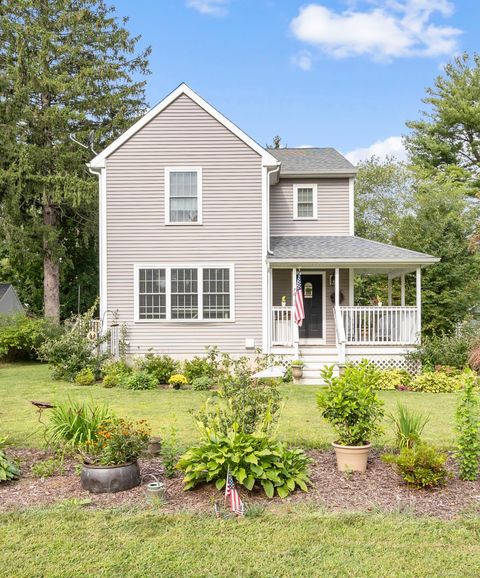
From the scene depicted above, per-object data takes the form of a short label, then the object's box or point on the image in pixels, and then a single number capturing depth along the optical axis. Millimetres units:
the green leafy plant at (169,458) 5270
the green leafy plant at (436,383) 12406
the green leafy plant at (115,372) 12820
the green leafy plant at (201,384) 12492
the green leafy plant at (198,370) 13375
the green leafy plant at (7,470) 5168
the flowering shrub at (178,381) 12703
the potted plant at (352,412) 5297
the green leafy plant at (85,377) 13031
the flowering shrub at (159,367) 13352
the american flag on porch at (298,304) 13508
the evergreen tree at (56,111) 21359
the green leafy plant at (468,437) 5094
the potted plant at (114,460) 4879
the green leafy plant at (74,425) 5676
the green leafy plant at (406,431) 5546
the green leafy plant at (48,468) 5418
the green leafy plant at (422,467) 4914
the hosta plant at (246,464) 4734
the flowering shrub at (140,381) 12492
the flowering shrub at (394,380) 12750
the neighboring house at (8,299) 25656
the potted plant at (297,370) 13617
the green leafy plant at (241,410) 5227
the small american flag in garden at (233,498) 4426
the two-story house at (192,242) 14820
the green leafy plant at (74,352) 13648
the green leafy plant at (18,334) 18266
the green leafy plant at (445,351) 13531
